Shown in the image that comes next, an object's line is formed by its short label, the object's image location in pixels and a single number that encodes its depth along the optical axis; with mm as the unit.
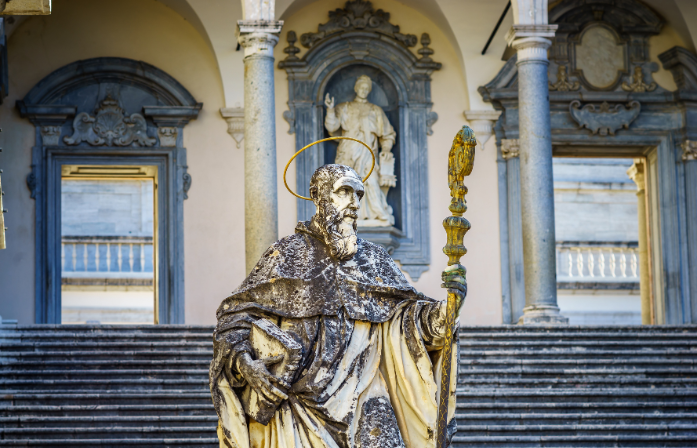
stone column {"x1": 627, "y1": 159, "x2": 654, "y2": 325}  17125
